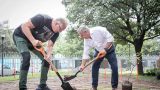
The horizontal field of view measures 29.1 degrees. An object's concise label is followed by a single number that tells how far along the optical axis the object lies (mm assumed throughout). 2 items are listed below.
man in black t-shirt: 5055
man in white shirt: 6453
